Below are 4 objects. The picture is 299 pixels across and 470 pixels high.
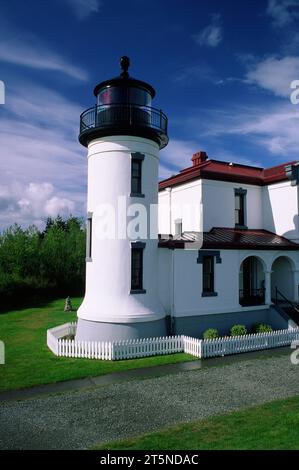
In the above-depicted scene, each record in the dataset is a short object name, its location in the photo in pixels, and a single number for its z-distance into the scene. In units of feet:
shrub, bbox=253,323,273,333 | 58.44
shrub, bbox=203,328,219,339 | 54.19
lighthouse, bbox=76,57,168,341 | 51.78
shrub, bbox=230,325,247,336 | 55.93
